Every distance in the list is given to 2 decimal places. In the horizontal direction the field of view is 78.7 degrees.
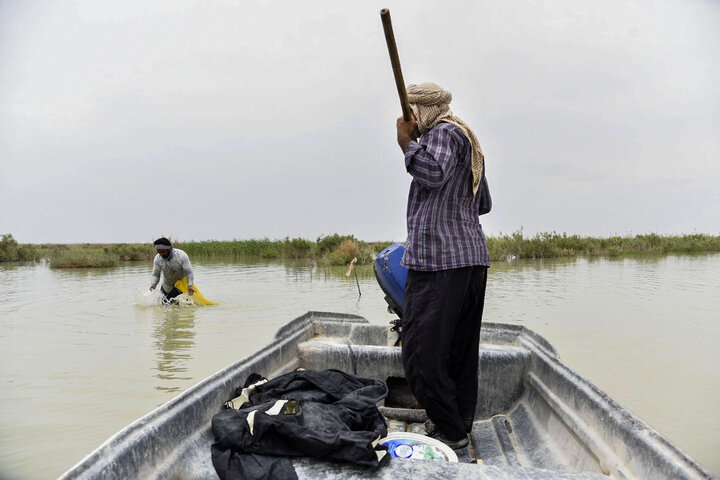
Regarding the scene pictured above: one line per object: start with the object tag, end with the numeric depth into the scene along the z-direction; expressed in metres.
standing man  1.93
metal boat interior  1.38
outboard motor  2.88
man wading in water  7.32
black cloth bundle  1.47
